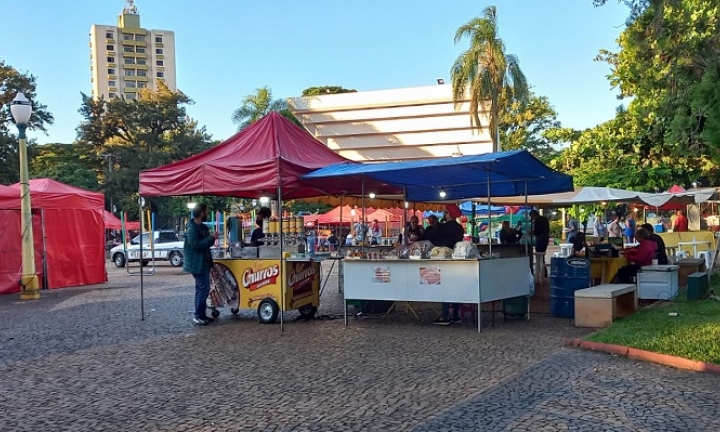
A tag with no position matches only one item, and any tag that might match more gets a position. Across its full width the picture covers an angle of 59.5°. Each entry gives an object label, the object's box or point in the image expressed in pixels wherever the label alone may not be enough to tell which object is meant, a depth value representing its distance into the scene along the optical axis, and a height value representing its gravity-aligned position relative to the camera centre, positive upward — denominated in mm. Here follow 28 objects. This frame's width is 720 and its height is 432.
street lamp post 14727 +430
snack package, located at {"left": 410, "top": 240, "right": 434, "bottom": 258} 9562 -423
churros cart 10195 -872
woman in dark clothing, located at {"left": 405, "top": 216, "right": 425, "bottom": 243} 14992 -238
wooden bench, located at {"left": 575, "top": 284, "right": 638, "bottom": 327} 9258 -1352
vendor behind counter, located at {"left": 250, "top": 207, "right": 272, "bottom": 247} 11297 -23
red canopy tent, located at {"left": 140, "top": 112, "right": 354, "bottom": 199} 9836 +1014
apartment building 124125 +35004
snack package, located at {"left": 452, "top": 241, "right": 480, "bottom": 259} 9094 -454
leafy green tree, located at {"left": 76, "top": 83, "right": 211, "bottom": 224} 50969 +8081
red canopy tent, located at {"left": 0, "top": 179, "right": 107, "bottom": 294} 16562 -49
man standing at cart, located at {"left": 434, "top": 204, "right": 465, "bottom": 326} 12250 -250
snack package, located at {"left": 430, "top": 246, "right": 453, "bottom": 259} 9297 -480
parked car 26453 -844
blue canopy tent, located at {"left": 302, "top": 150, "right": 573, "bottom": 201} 9031 +780
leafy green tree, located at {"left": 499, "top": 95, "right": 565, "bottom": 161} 48562 +7208
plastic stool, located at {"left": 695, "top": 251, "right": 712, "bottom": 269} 16766 -1219
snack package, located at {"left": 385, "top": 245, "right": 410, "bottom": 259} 9706 -483
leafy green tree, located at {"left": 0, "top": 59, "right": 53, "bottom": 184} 39062 +7799
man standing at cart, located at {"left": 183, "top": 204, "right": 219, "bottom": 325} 10180 -441
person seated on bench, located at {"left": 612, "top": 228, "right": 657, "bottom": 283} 12477 -899
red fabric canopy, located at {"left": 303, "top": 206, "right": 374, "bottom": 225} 37094 +414
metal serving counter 9047 -869
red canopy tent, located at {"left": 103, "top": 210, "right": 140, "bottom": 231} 31781 +495
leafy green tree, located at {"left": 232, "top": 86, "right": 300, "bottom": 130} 43906 +8367
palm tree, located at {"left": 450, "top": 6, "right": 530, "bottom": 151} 31844 +7703
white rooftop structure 47750 +7836
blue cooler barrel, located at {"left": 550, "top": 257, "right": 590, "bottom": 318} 10305 -1094
